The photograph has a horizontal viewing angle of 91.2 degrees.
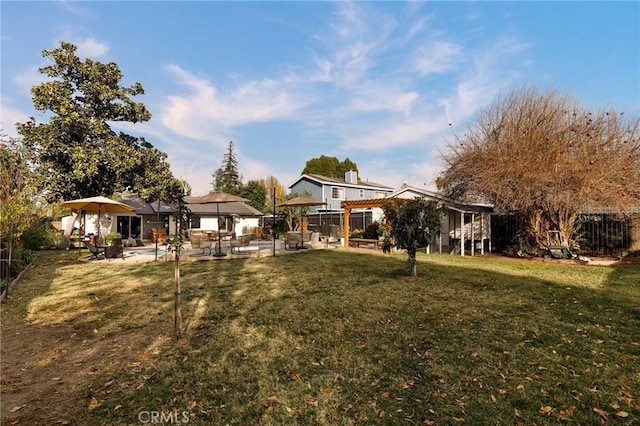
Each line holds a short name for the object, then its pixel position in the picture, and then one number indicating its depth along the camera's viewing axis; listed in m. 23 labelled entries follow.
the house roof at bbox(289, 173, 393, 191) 33.19
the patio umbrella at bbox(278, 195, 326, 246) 15.11
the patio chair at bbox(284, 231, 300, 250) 15.13
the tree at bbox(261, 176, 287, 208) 51.23
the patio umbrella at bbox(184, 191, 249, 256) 11.80
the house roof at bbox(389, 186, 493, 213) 14.41
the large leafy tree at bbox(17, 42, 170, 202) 14.80
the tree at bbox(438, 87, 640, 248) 11.68
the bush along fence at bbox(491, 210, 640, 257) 13.25
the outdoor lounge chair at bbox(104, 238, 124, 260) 12.24
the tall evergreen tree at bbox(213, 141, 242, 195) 49.49
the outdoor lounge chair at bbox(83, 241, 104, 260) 12.16
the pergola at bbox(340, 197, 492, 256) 14.32
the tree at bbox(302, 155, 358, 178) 50.06
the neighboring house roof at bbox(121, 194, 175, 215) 22.43
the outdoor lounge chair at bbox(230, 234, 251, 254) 13.60
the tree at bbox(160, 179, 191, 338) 4.47
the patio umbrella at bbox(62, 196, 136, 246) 12.10
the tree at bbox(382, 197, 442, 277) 7.99
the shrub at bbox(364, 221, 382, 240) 20.00
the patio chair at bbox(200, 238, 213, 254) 15.27
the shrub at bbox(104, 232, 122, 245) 17.30
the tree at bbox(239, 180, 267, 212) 37.91
